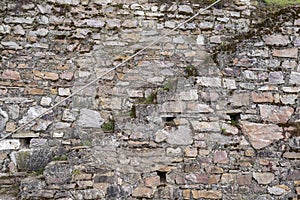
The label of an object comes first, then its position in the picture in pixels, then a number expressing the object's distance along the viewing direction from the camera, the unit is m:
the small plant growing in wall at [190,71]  4.17
